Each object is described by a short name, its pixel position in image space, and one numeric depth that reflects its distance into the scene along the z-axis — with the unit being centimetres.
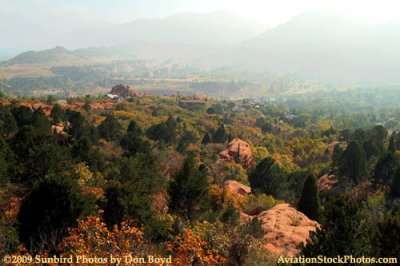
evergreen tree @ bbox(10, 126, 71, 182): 2762
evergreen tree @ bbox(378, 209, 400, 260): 1259
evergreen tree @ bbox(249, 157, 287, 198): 4441
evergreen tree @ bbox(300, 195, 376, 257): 1098
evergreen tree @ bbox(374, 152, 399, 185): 4084
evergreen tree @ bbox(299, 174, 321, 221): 3045
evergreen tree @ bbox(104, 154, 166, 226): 2005
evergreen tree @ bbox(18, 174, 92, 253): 1688
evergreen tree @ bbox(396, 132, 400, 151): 5981
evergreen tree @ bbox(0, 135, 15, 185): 2552
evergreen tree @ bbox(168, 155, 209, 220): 2686
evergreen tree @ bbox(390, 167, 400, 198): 3591
